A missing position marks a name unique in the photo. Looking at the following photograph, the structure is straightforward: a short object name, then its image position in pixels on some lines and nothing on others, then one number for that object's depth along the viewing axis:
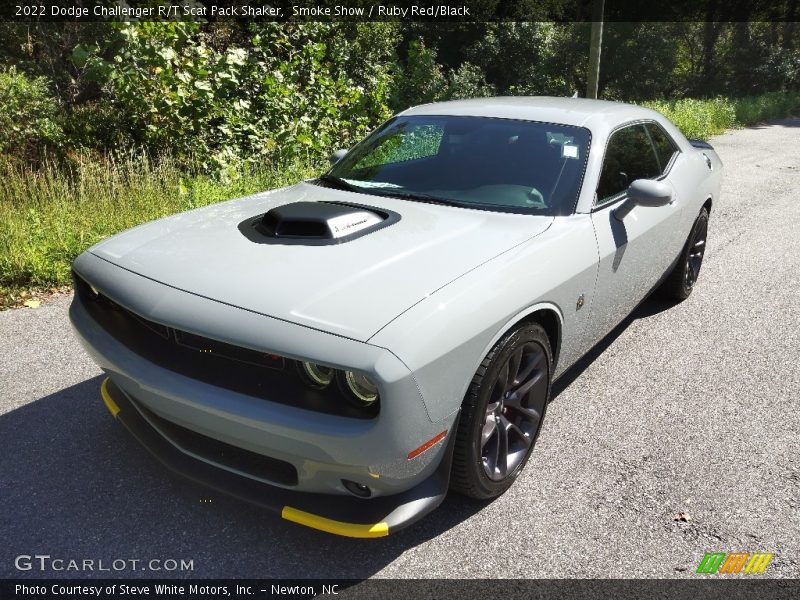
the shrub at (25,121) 8.24
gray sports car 2.09
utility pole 14.12
